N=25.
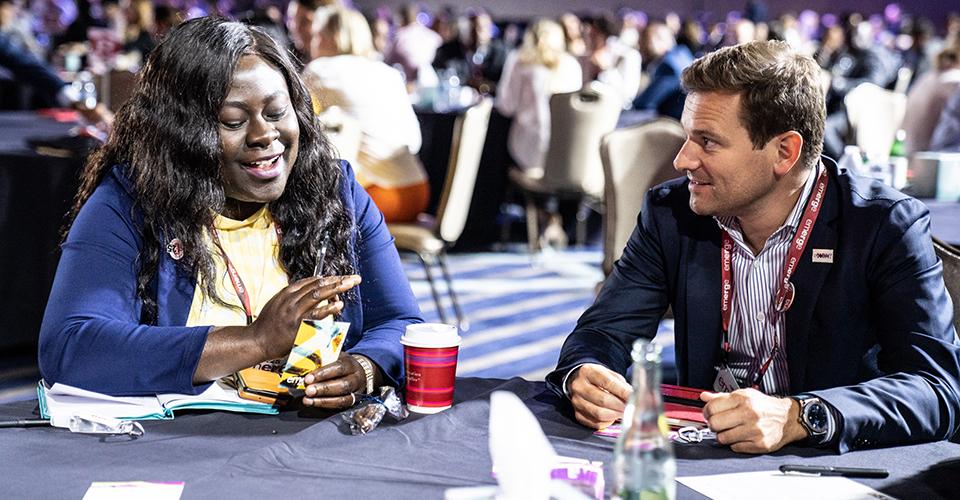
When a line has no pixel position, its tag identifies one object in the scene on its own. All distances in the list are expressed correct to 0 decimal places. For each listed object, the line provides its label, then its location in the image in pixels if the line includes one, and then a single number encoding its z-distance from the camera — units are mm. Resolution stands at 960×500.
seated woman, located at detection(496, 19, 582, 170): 6504
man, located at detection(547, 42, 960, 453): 1673
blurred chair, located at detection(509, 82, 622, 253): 5875
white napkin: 990
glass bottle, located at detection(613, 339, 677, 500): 1002
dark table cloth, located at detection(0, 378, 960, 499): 1257
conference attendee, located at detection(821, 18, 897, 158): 6930
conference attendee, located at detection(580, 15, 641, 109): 8555
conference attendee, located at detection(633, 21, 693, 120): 7367
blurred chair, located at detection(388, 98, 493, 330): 4344
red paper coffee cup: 1546
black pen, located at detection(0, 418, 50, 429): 1455
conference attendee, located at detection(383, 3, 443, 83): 9492
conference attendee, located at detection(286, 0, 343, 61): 5965
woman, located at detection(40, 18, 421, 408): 1547
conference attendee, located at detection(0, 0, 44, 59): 8086
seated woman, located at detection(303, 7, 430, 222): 4574
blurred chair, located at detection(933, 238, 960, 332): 1840
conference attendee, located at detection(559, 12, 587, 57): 9461
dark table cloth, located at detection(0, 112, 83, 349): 3869
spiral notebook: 1502
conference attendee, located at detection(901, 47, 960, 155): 5941
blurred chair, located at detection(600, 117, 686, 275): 3484
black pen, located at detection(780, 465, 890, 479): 1336
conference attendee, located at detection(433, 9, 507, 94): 10437
